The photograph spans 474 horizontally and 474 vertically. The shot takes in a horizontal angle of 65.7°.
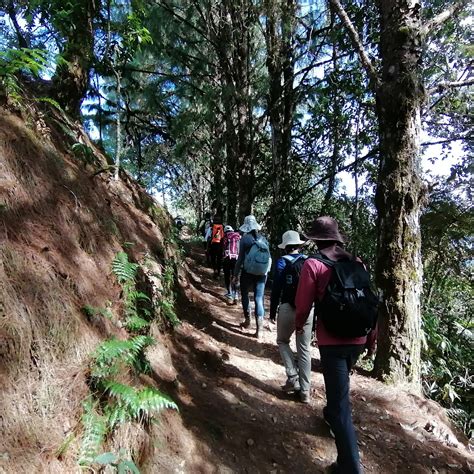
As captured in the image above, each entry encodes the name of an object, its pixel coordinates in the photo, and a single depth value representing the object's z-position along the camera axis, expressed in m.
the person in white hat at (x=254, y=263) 6.27
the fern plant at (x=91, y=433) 2.23
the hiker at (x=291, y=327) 4.37
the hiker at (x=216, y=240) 10.40
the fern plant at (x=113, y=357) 2.71
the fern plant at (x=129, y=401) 2.51
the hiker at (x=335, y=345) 3.03
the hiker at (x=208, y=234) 11.89
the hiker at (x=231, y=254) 8.69
